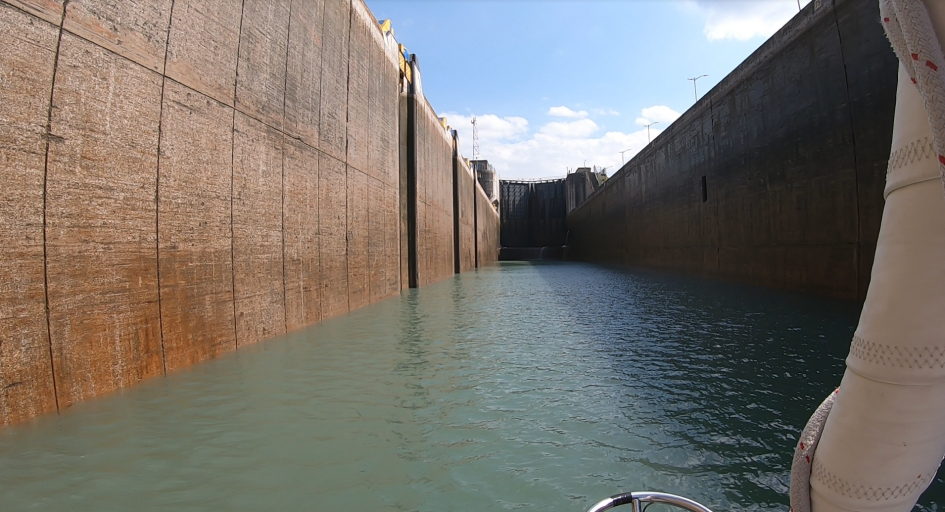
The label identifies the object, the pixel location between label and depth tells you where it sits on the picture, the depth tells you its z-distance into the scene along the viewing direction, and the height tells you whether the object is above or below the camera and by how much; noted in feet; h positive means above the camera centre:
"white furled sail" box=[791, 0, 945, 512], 3.89 -0.73
